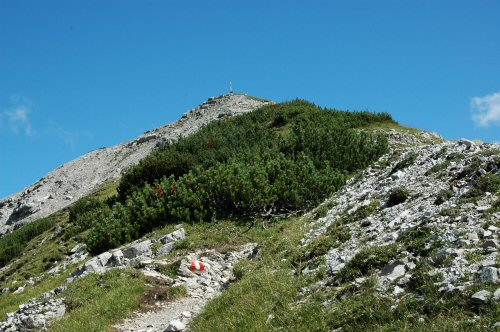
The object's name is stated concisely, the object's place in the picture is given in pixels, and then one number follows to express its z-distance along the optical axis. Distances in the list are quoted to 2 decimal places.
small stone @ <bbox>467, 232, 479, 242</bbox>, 8.69
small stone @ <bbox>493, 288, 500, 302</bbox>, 6.76
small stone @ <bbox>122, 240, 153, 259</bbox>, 18.12
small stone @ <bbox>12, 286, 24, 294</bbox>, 20.72
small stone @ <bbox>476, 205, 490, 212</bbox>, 9.99
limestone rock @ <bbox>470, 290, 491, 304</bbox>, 6.83
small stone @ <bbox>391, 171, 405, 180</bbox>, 16.91
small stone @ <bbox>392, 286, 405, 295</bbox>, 7.99
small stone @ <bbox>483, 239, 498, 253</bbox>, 8.15
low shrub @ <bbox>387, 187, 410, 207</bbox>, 13.92
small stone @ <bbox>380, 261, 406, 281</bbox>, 8.62
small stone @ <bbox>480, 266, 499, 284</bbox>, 7.21
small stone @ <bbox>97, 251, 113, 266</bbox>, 17.66
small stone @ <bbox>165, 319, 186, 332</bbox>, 10.82
